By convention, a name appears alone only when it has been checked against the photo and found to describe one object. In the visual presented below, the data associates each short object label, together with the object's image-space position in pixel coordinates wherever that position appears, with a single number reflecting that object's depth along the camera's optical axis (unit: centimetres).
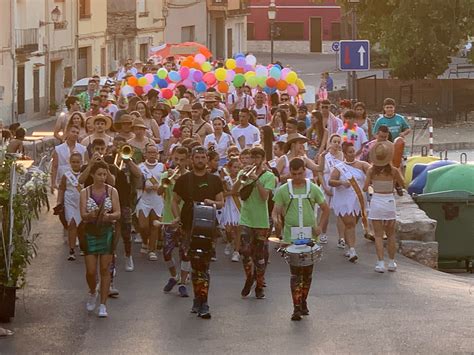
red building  9512
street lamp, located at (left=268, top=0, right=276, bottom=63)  5706
